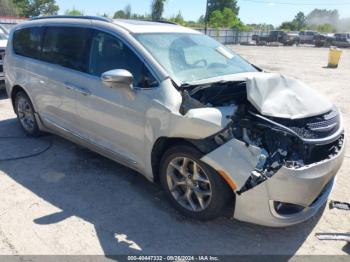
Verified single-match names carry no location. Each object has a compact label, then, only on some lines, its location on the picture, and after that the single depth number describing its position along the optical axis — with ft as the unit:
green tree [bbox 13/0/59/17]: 243.40
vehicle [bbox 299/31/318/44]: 168.25
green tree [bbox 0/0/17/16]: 186.09
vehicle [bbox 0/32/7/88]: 27.12
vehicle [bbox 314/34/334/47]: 149.69
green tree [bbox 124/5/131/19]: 196.89
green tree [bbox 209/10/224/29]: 172.91
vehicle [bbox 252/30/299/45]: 151.02
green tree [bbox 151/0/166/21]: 166.91
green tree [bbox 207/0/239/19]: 272.08
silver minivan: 9.84
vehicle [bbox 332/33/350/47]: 141.90
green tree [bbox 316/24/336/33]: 267.84
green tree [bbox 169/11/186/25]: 165.51
